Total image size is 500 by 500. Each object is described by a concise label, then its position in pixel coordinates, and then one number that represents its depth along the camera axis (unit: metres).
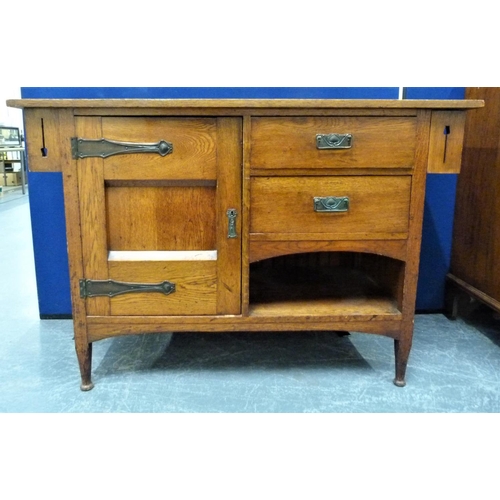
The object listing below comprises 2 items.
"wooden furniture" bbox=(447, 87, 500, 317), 1.78
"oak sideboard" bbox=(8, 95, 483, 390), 1.31
